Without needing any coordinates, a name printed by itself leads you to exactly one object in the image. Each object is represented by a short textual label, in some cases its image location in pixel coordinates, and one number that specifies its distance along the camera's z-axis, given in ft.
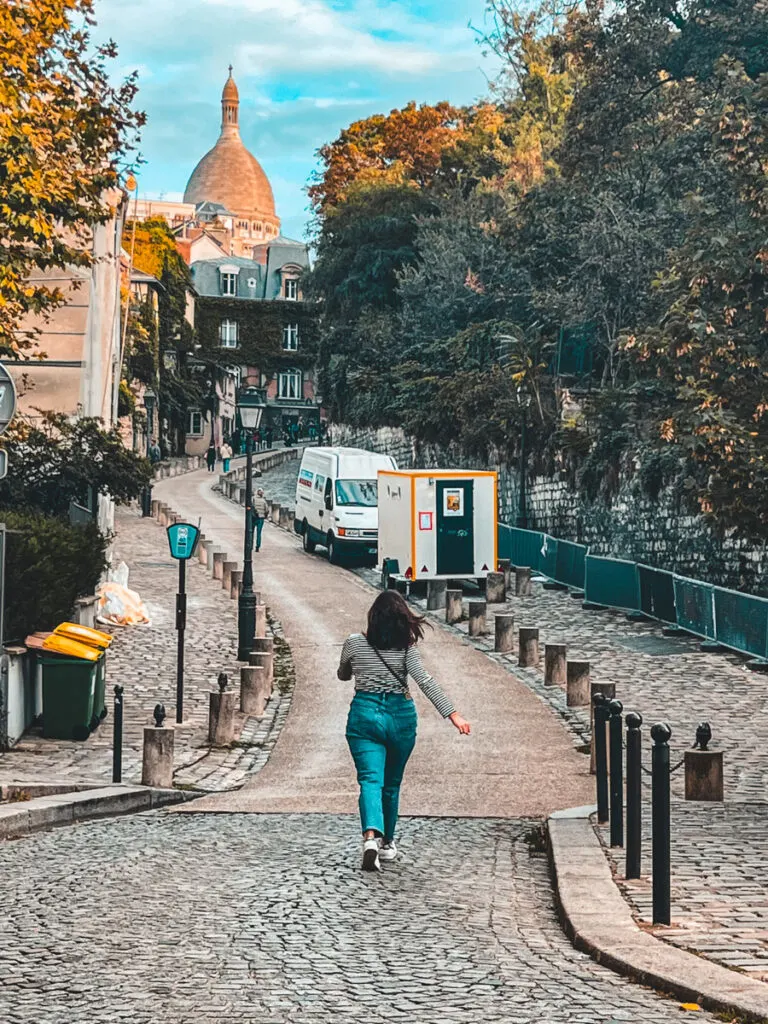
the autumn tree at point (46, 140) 53.93
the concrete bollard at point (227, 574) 101.28
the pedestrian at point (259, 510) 125.18
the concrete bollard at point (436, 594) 94.15
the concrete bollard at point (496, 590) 96.58
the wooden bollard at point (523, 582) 100.32
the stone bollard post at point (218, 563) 106.51
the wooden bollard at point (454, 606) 86.43
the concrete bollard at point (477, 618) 80.84
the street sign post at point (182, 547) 55.11
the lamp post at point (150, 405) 225.15
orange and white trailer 98.48
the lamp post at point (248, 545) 71.26
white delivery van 115.14
